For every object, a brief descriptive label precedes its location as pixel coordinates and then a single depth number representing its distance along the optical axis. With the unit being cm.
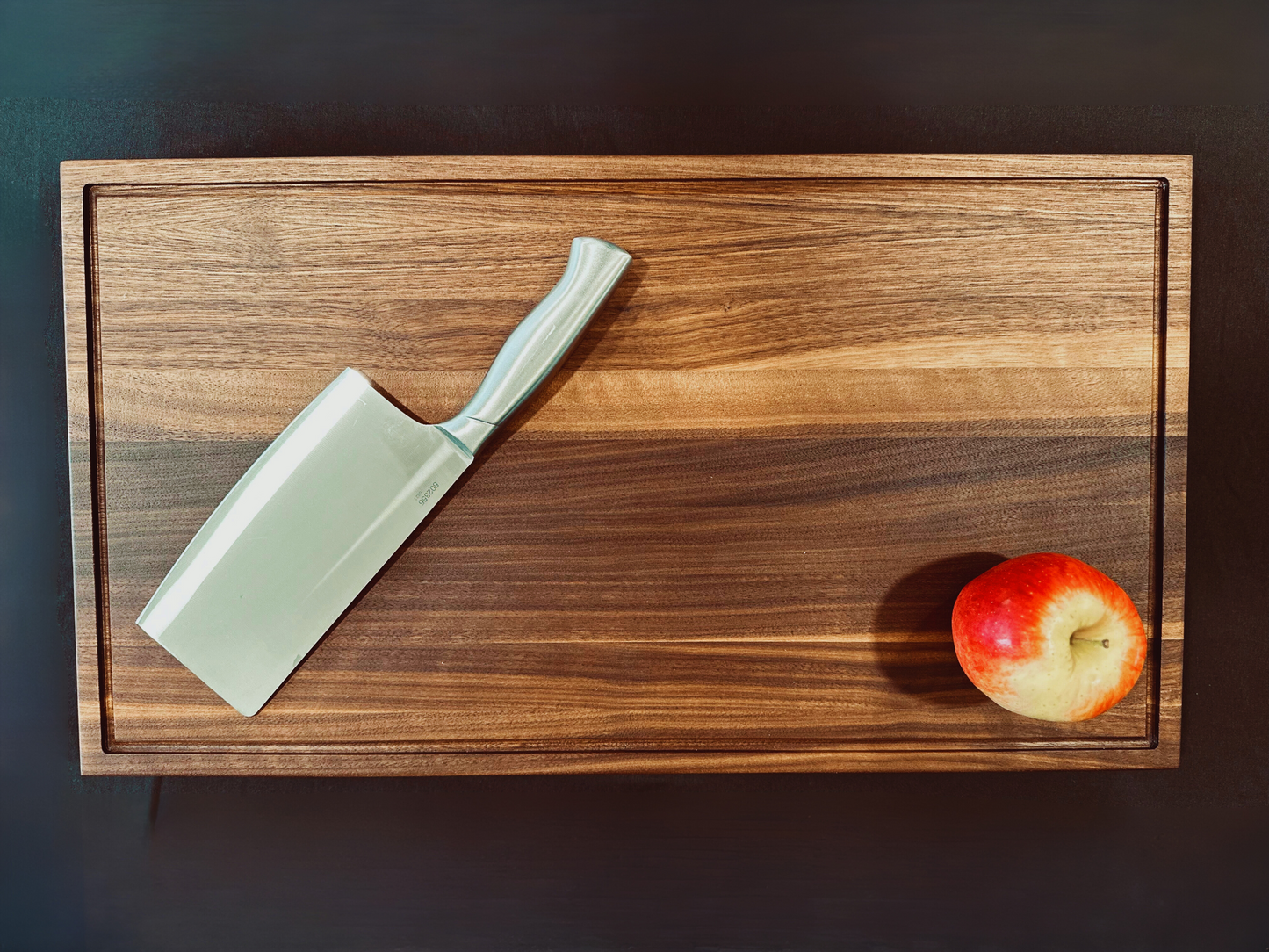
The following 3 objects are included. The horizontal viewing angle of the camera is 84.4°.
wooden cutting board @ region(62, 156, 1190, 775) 55
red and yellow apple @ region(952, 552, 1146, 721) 50
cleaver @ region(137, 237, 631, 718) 53
